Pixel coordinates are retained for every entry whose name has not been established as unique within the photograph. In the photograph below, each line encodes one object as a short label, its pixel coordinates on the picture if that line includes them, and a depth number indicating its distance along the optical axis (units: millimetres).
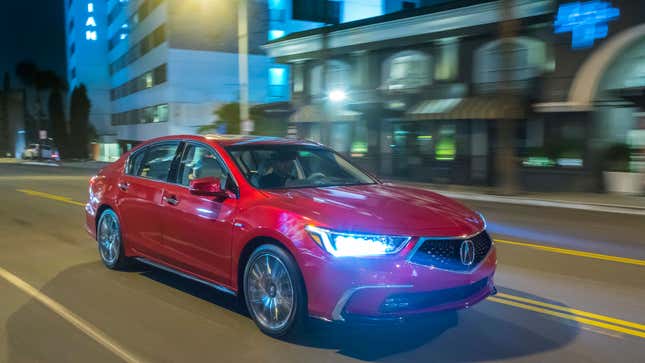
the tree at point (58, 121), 66938
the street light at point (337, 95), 29906
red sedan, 4113
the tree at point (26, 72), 97062
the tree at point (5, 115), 108688
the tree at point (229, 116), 29716
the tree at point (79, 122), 64500
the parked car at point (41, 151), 64625
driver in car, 5250
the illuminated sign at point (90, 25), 83812
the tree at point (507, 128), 18141
